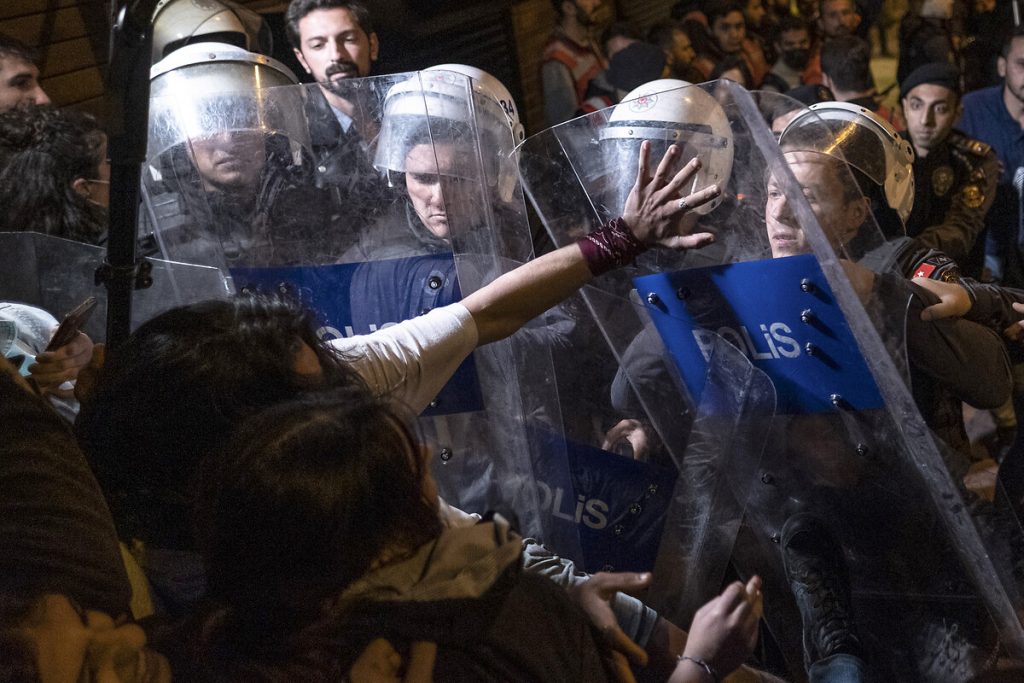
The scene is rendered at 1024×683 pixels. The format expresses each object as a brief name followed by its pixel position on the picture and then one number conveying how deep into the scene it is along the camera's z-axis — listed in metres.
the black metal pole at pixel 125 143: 1.23
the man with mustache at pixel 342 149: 1.72
